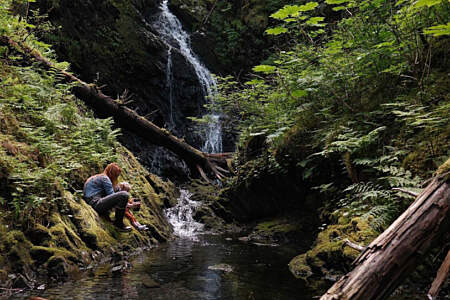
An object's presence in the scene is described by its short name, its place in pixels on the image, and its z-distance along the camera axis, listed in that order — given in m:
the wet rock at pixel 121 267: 4.74
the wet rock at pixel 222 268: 5.14
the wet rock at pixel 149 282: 4.18
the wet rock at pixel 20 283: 3.62
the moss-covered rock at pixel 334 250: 4.01
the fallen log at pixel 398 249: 1.93
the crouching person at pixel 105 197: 6.27
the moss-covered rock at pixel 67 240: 3.97
